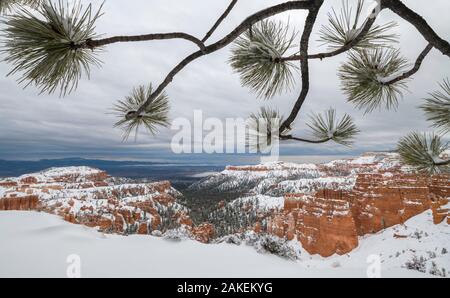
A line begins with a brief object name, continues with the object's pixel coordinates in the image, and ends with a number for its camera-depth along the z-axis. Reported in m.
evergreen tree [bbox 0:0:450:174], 1.26
